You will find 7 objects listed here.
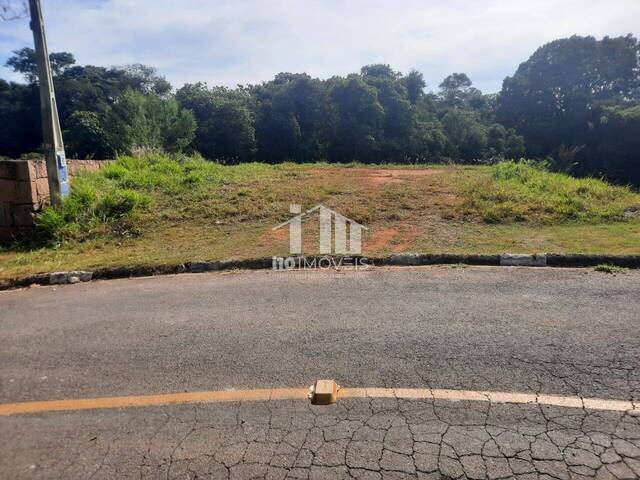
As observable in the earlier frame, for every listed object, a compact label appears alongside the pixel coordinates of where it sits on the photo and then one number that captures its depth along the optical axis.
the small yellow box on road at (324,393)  2.59
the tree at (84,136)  33.38
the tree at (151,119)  26.92
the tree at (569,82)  34.38
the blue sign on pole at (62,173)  8.02
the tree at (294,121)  32.44
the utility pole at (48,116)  7.55
